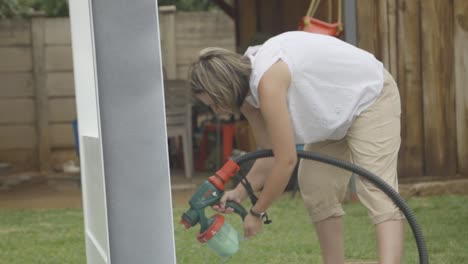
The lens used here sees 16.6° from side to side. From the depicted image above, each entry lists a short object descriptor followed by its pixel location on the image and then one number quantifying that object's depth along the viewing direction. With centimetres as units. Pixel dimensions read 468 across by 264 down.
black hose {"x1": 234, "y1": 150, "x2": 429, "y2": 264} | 517
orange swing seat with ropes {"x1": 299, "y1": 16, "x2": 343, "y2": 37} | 1008
